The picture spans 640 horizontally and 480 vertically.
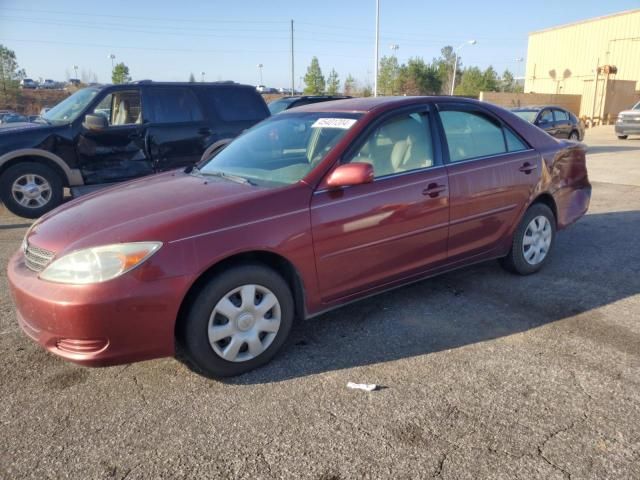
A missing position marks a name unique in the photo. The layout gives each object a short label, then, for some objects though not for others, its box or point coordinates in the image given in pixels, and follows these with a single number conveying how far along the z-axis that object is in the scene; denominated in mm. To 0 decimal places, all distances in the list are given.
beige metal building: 32312
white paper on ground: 2859
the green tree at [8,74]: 44469
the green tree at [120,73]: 53031
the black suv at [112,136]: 6898
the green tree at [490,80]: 52691
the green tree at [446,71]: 52406
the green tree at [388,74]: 46594
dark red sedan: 2643
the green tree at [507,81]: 68944
